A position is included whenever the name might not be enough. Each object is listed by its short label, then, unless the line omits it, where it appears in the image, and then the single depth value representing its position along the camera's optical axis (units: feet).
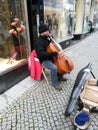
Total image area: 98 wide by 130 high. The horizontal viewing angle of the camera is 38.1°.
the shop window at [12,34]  10.81
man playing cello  9.59
